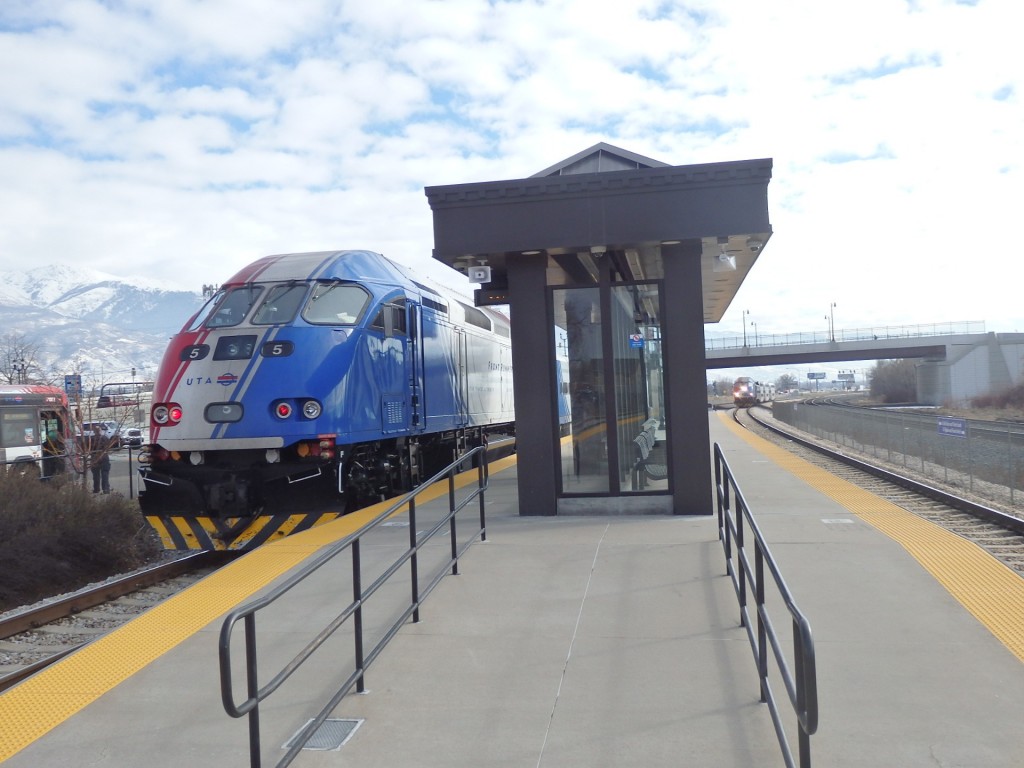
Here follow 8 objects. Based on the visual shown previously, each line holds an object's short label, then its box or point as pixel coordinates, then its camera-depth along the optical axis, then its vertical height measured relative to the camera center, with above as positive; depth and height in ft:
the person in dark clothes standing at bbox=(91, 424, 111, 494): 58.29 -3.18
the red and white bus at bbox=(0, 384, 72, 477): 73.41 -0.26
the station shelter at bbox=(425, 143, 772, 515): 31.22 +2.94
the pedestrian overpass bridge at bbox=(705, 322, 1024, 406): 212.23 +6.73
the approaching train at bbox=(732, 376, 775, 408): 261.24 -1.91
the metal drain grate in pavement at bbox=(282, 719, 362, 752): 14.65 -5.46
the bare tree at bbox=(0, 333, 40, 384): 141.61 +9.49
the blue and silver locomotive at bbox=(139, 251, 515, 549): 33.50 +0.07
